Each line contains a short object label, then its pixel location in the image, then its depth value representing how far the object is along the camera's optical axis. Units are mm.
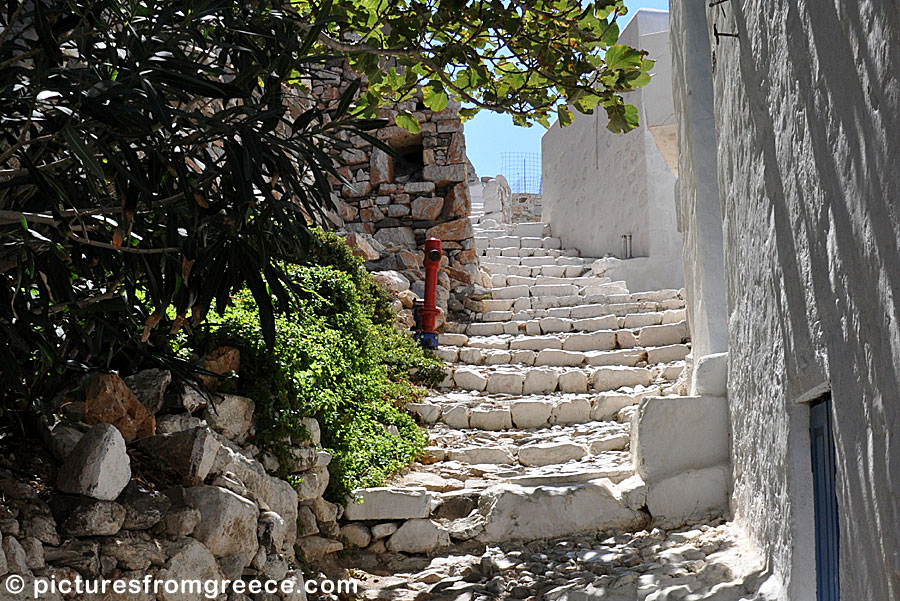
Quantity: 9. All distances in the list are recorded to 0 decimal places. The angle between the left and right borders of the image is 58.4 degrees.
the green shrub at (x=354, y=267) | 7215
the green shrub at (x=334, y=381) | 4523
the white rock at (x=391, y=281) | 8266
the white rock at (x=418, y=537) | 4637
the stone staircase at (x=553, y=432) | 4500
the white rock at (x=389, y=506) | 4723
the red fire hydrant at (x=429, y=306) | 7957
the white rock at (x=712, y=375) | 4391
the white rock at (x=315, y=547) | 4348
